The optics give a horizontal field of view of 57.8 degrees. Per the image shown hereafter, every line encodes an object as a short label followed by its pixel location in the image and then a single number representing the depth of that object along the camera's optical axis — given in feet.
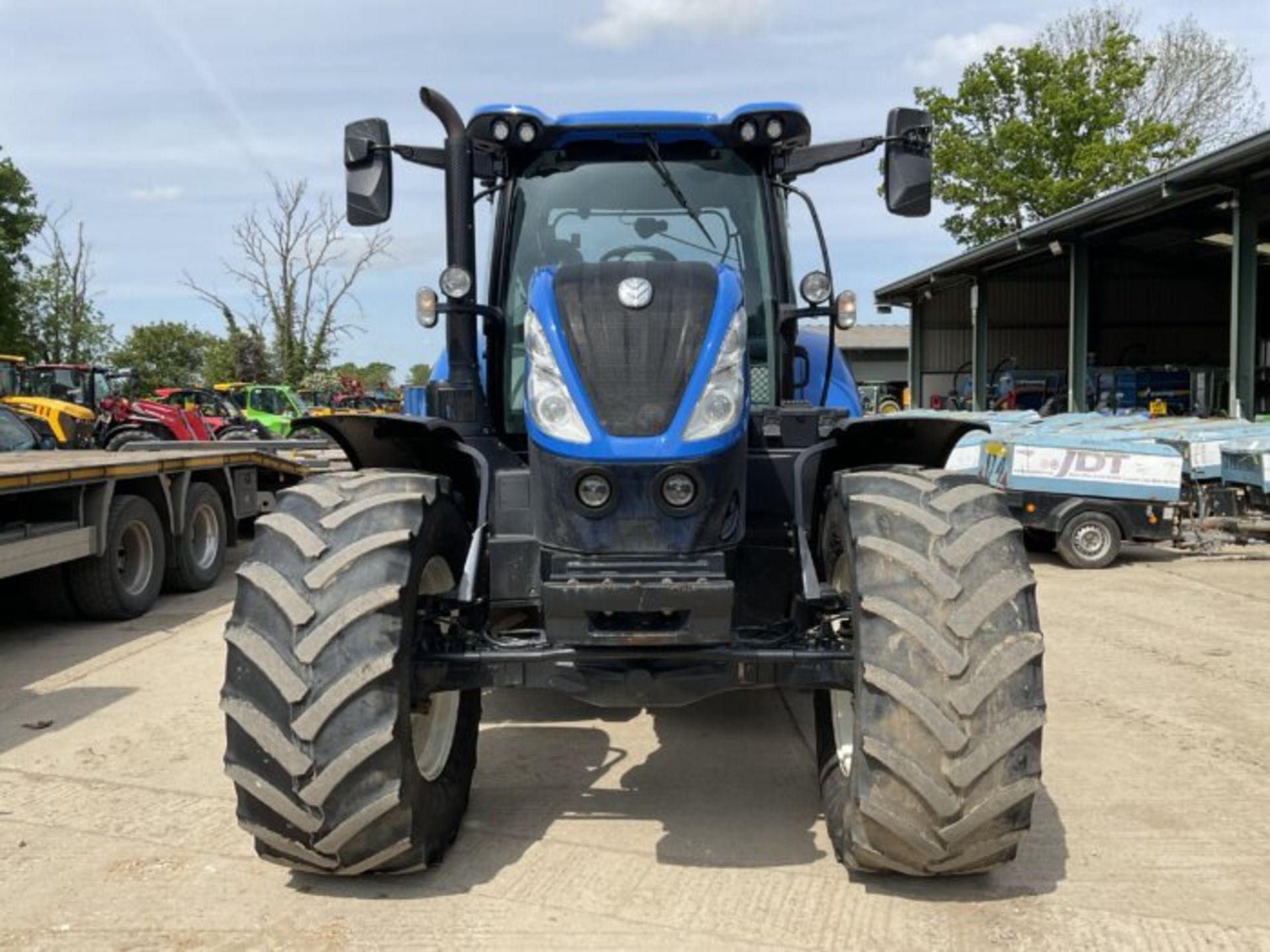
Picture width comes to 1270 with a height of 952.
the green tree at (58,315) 134.51
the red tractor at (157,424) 66.44
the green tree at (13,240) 118.62
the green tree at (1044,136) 113.70
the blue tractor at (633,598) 10.66
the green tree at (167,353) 148.05
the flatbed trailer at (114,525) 24.56
